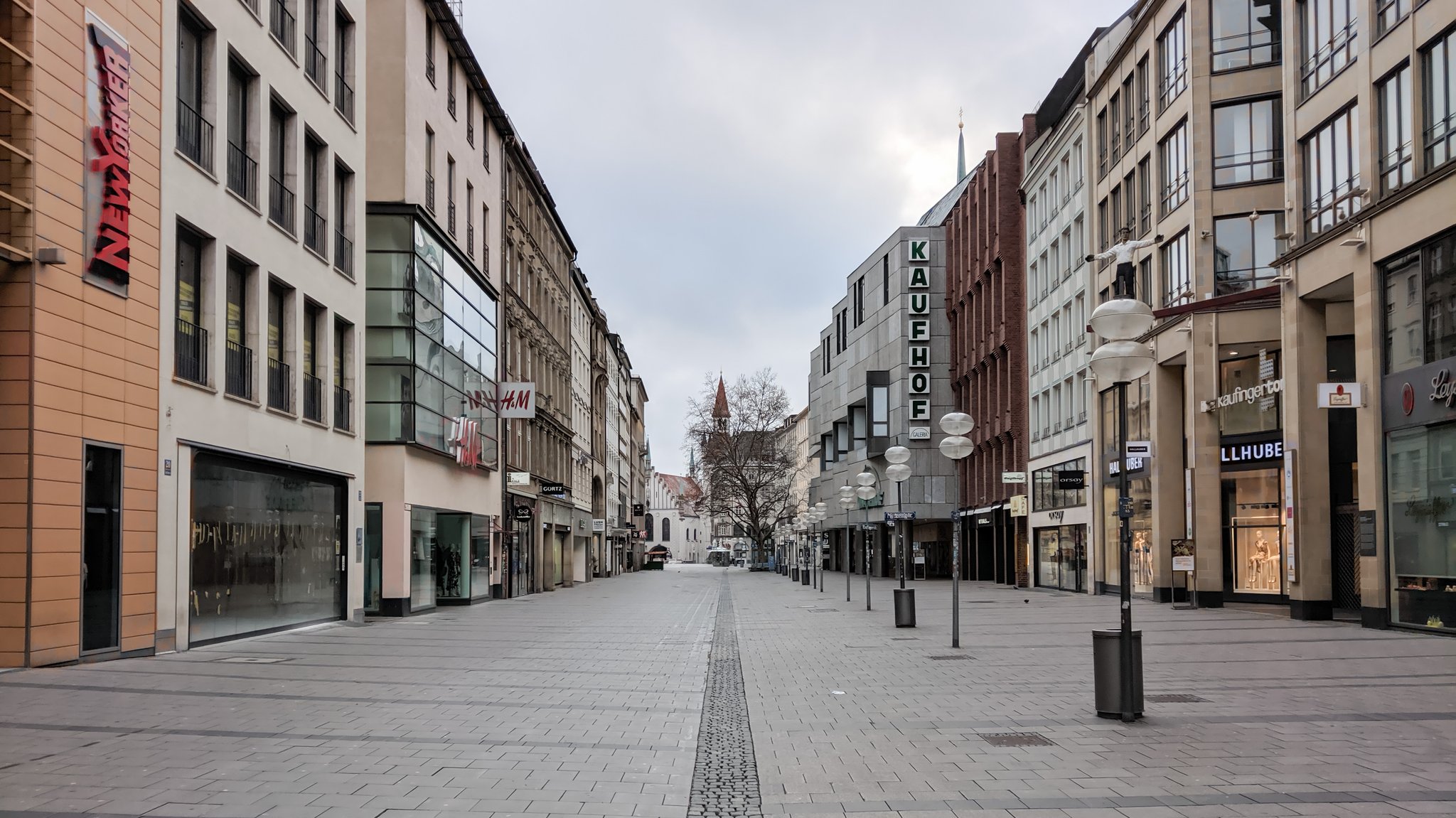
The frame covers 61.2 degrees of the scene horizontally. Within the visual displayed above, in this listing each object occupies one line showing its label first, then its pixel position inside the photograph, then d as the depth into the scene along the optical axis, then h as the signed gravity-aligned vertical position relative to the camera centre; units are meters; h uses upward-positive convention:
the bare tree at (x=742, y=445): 86.94 +2.97
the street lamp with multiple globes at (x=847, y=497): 38.81 -0.34
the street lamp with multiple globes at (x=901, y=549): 23.62 -1.46
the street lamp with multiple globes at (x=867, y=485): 33.72 +0.04
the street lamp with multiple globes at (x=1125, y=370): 10.74 +1.11
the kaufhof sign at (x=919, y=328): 65.25 +8.51
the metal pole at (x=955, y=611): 18.81 -1.93
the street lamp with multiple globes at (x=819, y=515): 50.34 -1.39
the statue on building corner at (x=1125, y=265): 15.63 +2.88
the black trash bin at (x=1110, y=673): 10.78 -1.64
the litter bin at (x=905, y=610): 23.59 -2.38
